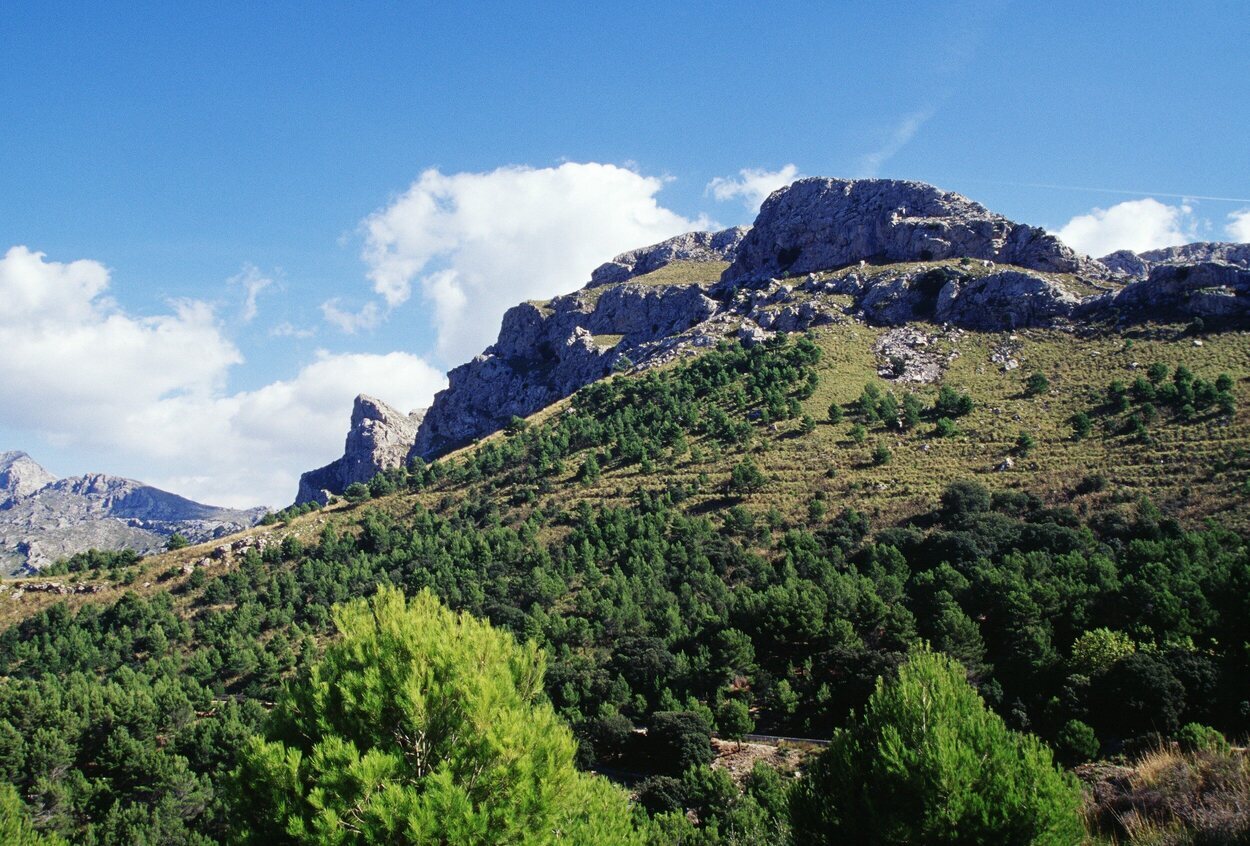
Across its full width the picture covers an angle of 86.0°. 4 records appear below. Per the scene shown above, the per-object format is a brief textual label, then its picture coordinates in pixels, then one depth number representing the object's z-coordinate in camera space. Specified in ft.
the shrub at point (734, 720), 124.16
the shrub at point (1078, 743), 88.79
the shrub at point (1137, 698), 91.56
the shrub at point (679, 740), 114.62
